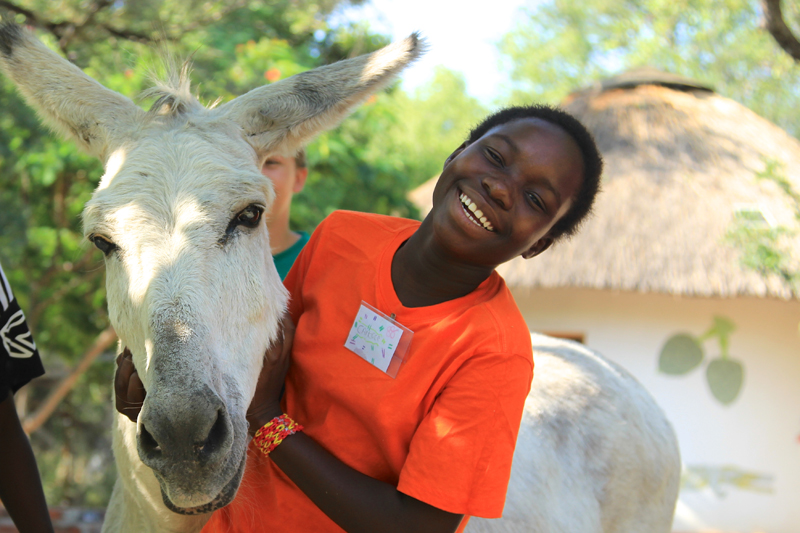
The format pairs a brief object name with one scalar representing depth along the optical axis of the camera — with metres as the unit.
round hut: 7.37
